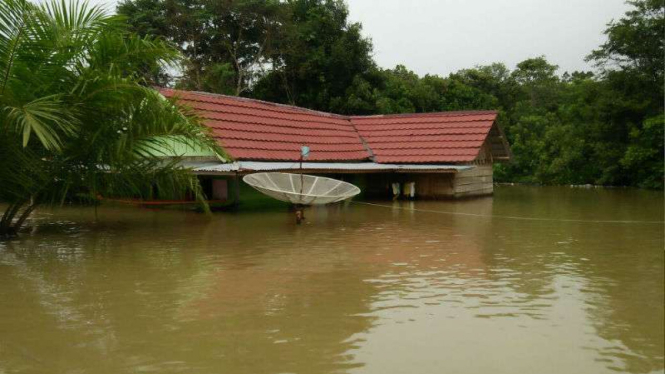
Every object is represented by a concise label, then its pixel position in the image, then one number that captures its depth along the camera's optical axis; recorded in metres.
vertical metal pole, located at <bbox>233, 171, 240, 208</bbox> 14.72
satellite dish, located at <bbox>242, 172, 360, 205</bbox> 11.48
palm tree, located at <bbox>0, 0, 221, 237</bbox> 8.55
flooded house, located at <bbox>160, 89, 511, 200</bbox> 15.27
